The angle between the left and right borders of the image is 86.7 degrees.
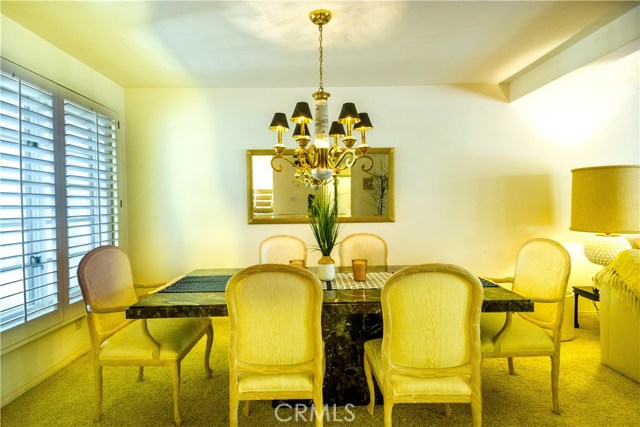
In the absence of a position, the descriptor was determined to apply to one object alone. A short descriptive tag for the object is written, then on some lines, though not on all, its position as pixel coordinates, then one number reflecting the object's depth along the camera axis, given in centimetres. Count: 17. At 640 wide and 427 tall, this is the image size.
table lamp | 265
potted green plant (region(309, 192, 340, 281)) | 198
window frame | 225
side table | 277
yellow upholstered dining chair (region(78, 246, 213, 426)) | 183
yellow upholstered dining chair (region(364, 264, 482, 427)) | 143
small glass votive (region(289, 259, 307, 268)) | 220
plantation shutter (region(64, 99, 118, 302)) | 259
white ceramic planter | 211
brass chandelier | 197
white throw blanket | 220
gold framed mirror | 346
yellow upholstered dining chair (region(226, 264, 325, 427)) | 146
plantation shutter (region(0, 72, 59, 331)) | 202
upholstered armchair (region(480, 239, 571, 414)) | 188
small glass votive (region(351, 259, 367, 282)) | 212
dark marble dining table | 169
